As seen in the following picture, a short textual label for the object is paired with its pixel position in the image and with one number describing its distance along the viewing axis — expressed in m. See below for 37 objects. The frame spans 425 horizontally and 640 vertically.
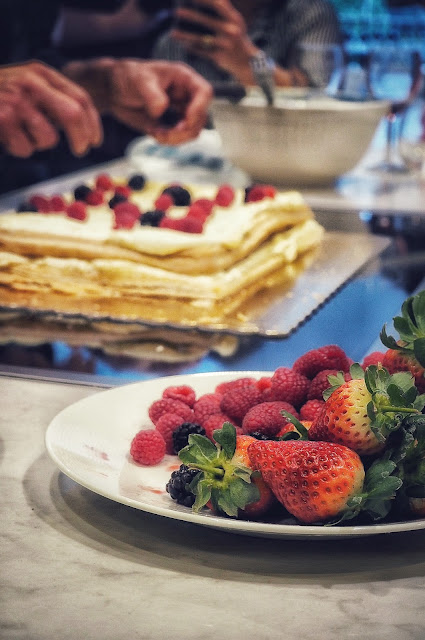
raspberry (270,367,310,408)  0.84
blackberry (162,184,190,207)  1.81
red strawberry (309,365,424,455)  0.68
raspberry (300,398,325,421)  0.80
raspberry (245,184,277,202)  1.82
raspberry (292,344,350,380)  0.86
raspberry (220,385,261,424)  0.85
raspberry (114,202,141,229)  1.60
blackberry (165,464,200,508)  0.72
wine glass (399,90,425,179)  2.77
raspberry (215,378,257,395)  0.88
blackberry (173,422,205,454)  0.82
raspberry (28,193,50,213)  1.73
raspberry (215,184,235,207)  1.81
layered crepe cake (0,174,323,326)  1.45
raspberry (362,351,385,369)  0.87
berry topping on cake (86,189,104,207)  1.81
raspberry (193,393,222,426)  0.87
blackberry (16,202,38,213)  1.72
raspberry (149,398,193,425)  0.87
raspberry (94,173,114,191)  1.96
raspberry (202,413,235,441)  0.84
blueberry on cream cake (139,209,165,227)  1.62
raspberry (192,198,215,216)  1.72
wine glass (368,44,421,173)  2.50
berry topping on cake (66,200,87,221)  1.67
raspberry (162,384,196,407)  0.90
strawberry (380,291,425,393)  0.73
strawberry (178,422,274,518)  0.68
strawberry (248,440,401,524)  0.67
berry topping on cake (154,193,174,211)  1.77
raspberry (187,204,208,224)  1.66
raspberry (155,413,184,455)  0.84
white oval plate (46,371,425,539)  0.68
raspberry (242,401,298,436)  0.79
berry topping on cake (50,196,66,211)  1.74
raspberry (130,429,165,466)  0.81
